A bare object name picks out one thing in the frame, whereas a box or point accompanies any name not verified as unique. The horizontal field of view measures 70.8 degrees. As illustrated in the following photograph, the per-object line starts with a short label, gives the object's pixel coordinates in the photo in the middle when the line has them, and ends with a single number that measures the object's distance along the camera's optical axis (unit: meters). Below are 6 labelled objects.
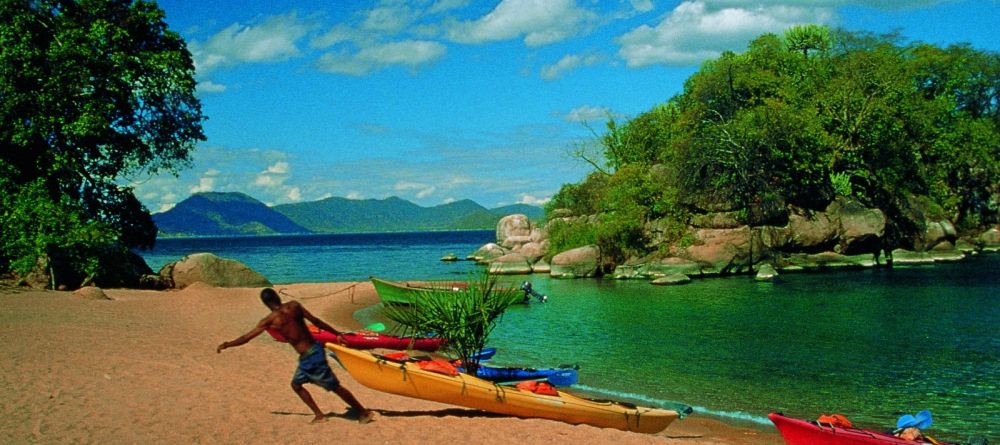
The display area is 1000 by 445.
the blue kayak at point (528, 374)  14.48
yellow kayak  11.31
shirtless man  9.78
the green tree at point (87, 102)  29.30
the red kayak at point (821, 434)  10.04
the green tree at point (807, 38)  63.94
